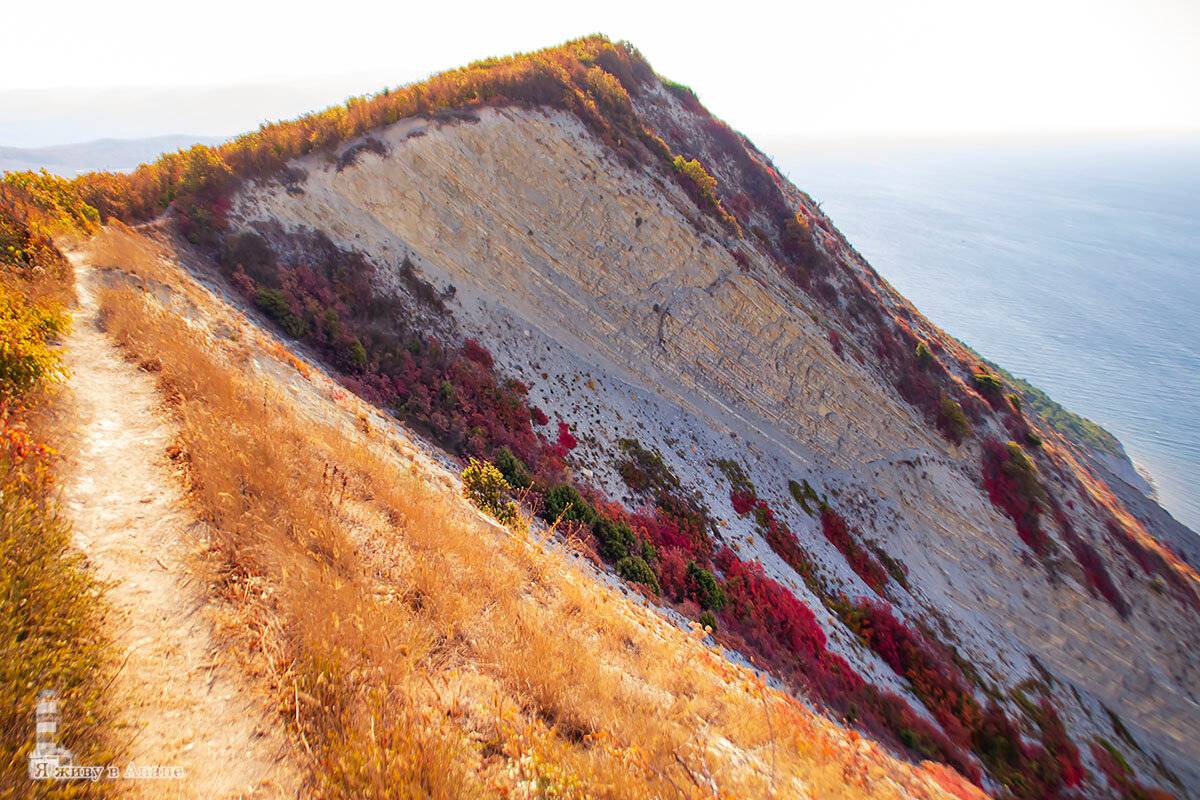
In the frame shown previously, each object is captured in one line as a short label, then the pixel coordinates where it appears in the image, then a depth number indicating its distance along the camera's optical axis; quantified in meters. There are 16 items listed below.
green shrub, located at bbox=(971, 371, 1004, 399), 31.34
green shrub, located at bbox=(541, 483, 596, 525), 14.95
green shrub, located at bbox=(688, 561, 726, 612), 15.52
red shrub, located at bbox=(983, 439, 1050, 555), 27.12
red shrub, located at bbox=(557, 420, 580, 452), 18.82
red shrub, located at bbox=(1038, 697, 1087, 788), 19.58
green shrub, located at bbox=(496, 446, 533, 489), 15.22
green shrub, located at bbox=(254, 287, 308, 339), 15.61
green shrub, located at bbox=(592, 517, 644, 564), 14.69
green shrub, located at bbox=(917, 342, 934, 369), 29.50
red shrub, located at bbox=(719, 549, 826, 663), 15.86
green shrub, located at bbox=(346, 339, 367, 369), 16.20
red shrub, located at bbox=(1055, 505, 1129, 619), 26.23
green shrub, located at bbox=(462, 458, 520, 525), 11.88
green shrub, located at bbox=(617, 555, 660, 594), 14.11
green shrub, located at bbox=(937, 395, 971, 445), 28.12
